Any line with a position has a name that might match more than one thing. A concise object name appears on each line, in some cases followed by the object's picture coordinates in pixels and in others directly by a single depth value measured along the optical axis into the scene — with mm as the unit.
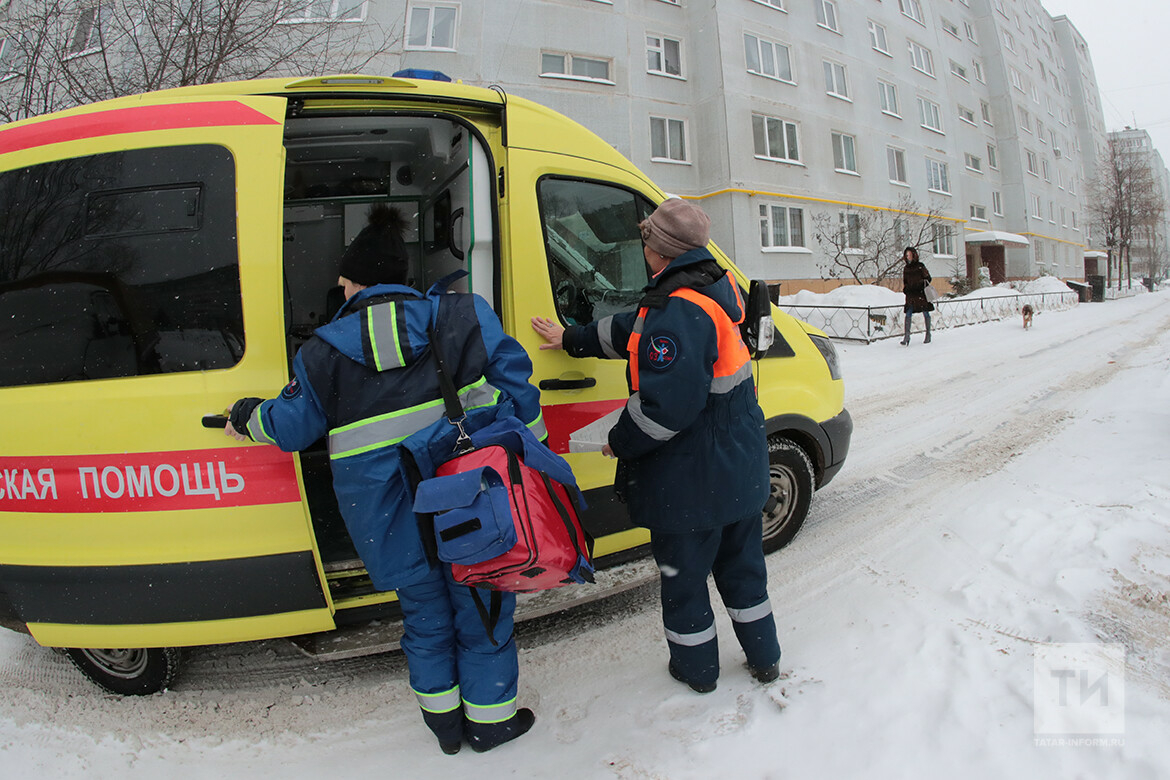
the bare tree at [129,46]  7480
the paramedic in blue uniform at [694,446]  1983
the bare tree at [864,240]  19797
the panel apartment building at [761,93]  16219
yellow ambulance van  1976
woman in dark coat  10727
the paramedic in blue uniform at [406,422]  1889
